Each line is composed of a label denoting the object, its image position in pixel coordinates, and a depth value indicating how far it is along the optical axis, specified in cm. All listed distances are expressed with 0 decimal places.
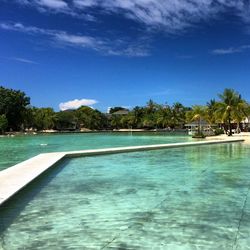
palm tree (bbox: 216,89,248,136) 3445
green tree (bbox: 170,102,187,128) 6247
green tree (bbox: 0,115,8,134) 4313
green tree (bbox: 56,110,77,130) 6360
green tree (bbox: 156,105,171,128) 6239
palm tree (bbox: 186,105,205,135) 4547
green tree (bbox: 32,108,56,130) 5800
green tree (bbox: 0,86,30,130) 4726
